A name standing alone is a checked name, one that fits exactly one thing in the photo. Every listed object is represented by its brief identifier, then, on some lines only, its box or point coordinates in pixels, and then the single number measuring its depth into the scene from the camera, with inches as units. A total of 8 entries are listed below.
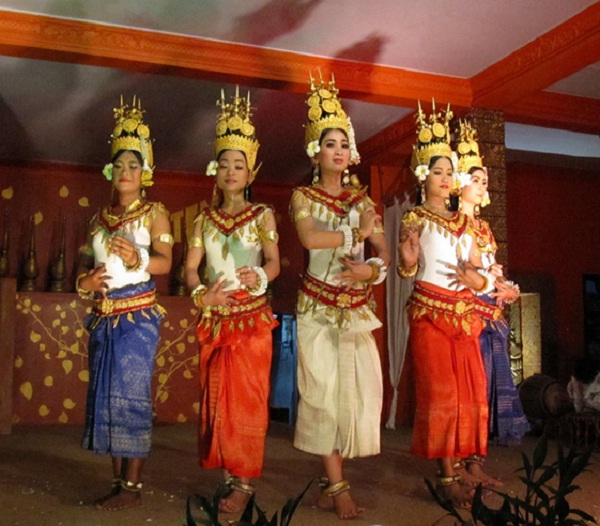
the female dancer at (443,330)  123.9
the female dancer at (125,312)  120.7
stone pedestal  269.6
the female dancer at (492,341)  149.3
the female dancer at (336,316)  119.2
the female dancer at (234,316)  118.8
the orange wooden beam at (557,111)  217.5
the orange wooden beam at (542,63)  167.9
